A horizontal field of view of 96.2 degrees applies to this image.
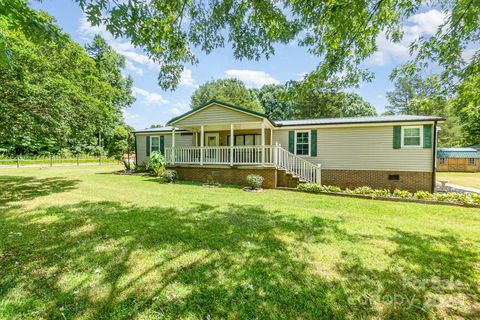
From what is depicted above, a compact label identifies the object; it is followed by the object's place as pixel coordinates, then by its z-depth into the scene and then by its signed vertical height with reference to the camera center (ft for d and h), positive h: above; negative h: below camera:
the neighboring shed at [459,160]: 73.31 -2.22
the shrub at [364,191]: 27.52 -4.80
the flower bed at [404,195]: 23.89 -5.05
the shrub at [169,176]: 36.40 -3.74
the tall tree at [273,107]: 129.81 +28.89
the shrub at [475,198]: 23.45 -4.91
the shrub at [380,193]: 26.81 -4.97
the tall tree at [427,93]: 14.44 +4.23
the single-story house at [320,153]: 33.55 +0.16
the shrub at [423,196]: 25.45 -5.03
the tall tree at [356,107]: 130.21 +28.86
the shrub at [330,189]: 29.35 -4.83
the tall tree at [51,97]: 21.97 +6.82
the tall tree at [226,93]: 112.78 +35.36
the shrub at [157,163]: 44.66 -1.90
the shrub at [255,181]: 31.49 -4.00
